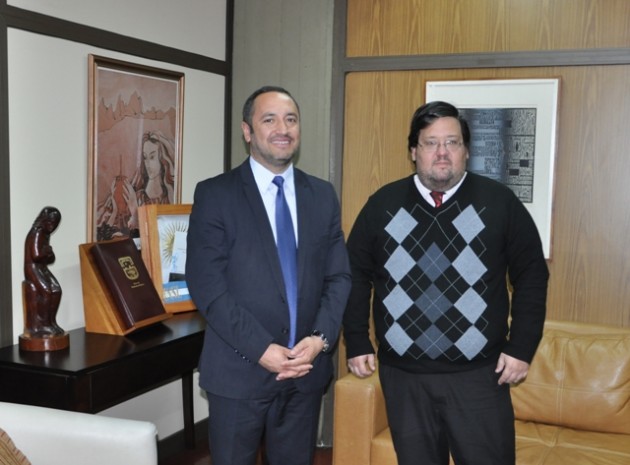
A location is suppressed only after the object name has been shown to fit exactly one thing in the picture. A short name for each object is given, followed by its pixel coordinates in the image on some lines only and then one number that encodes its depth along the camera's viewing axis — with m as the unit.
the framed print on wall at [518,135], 3.13
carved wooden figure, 2.52
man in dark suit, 2.04
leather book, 2.79
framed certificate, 3.14
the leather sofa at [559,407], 2.69
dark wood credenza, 2.34
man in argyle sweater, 2.08
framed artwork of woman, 2.96
